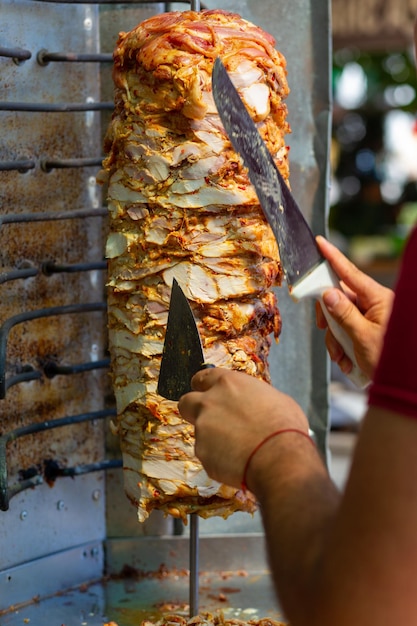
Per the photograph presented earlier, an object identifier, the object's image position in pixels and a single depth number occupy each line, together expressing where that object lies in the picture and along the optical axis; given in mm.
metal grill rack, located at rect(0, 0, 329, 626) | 1842
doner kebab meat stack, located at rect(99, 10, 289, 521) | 1657
